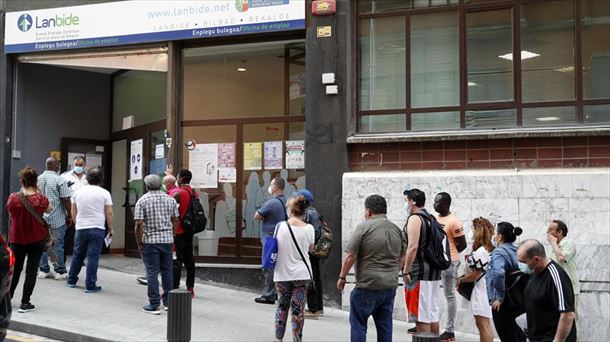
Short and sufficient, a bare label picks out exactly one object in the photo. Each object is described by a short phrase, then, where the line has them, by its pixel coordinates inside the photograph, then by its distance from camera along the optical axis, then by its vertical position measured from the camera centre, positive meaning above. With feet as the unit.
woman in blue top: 21.11 -3.10
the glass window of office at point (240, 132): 35.42 +3.21
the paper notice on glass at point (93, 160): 44.56 +2.03
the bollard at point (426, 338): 15.43 -3.62
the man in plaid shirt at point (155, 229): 26.12 -1.65
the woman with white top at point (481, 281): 23.71 -3.45
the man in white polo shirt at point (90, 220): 29.25 -1.46
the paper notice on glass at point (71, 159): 43.54 +2.05
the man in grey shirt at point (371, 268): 20.68 -2.59
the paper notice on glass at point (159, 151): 38.68 +2.32
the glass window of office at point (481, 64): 30.12 +6.14
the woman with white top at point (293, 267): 22.02 -2.69
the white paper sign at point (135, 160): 41.34 +1.88
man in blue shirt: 28.40 -0.94
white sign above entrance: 34.06 +9.48
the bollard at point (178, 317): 19.70 -3.98
